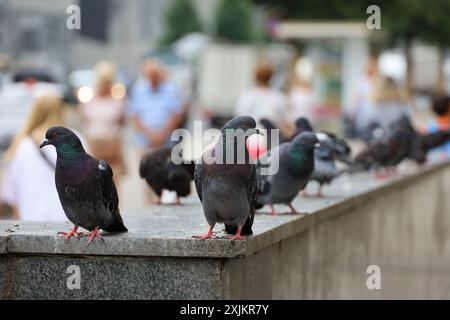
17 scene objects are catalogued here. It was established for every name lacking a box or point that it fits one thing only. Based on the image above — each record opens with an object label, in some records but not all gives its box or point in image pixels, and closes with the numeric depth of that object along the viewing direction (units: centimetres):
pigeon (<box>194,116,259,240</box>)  589
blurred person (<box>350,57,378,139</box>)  1786
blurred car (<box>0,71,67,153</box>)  2577
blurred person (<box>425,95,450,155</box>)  1553
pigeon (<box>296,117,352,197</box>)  962
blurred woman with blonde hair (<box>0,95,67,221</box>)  939
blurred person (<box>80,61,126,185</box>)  1409
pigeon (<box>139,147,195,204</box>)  856
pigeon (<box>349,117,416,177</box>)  1227
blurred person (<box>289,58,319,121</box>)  1929
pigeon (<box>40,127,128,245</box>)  591
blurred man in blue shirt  1529
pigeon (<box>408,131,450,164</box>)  1373
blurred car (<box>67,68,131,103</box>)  4415
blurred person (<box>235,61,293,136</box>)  1505
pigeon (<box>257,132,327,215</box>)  790
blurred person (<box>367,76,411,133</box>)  1574
